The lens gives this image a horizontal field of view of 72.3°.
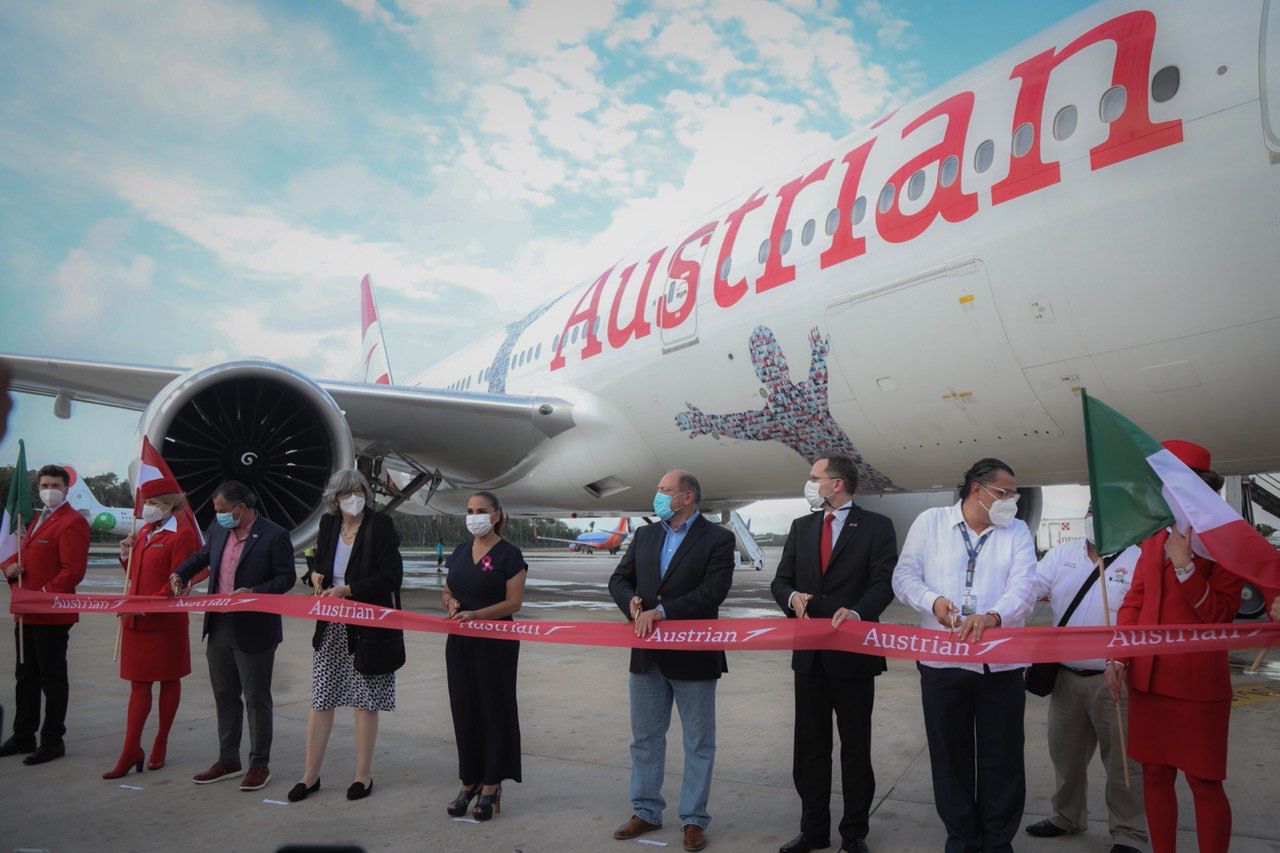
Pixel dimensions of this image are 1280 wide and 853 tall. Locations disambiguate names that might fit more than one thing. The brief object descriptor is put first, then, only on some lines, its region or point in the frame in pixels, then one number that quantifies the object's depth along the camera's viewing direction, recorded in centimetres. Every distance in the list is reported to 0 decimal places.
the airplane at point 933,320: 427
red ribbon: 252
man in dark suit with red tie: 290
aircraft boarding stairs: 1888
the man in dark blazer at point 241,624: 372
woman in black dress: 329
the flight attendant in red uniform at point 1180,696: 240
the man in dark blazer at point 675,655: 306
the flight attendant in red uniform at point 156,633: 378
